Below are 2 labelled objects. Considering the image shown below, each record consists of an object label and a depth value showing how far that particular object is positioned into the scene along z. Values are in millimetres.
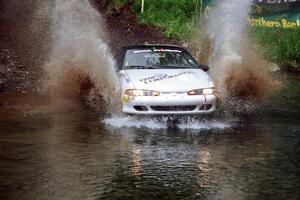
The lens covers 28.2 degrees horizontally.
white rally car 11195
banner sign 23766
